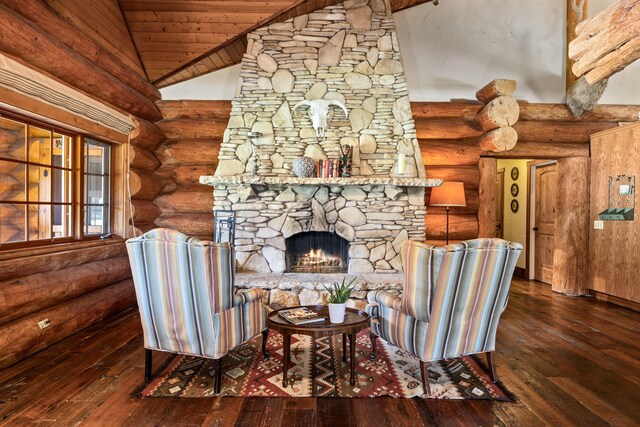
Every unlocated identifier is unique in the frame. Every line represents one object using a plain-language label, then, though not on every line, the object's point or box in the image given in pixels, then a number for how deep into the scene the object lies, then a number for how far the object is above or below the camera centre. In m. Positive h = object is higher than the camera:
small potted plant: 2.54 -0.66
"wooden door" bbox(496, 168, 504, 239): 7.35 +0.20
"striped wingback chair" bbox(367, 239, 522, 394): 2.31 -0.56
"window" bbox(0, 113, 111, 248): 3.20 +0.27
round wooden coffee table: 2.43 -0.79
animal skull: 4.65 +1.33
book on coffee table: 2.54 -0.76
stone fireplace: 4.71 +0.95
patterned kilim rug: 2.42 -1.20
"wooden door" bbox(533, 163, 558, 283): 6.09 -0.12
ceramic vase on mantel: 4.53 +0.57
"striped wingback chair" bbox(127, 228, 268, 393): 2.29 -0.54
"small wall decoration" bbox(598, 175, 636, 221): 4.64 +0.19
